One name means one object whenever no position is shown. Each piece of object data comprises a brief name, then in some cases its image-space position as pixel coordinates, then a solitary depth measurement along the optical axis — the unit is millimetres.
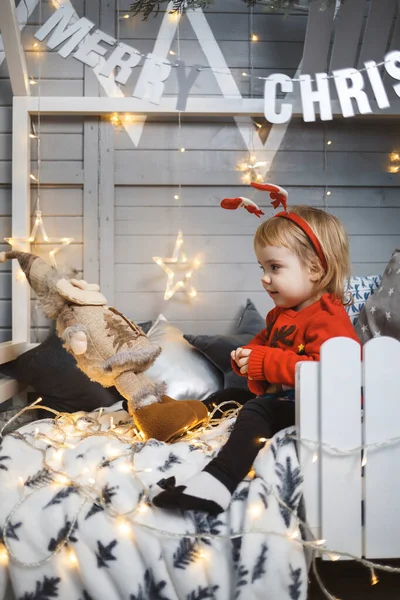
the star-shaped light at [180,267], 2008
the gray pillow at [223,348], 1600
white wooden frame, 1900
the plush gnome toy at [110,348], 1201
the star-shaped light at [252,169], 2057
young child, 1114
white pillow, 1619
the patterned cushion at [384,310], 1498
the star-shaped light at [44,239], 1990
